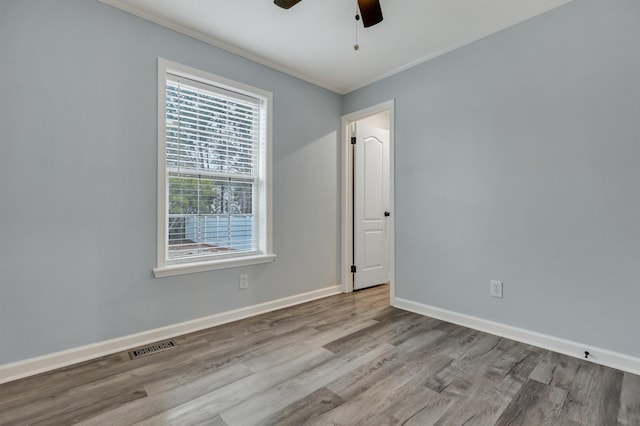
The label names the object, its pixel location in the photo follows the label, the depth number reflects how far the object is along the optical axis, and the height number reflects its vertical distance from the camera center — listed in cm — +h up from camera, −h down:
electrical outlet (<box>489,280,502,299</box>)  253 -63
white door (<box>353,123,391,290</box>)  390 +11
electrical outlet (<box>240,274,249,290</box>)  292 -66
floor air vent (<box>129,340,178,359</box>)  217 -101
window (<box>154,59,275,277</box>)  250 +38
